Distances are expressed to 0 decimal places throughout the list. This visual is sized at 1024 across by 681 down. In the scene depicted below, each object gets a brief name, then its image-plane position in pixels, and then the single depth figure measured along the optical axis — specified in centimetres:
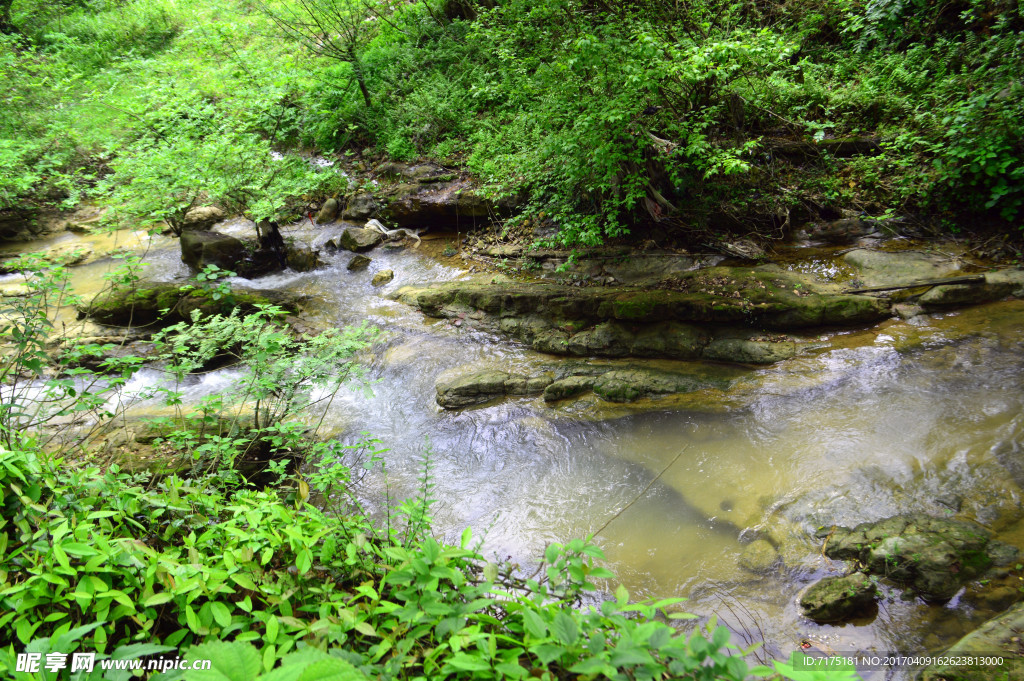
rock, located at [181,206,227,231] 1394
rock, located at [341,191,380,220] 1310
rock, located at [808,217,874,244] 790
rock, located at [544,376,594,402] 677
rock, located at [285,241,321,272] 1181
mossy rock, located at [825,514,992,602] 355
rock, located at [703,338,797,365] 650
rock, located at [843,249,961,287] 674
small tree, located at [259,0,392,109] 1349
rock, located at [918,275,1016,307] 622
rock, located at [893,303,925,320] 643
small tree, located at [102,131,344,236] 946
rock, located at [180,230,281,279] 1132
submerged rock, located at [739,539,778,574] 406
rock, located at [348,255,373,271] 1154
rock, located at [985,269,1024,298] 615
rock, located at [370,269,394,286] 1088
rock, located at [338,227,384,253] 1226
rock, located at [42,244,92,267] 1233
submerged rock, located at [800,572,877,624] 354
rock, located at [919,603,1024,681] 280
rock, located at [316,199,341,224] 1354
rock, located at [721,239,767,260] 809
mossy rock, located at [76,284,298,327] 898
